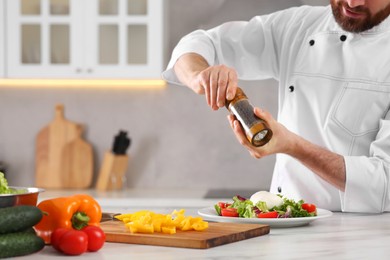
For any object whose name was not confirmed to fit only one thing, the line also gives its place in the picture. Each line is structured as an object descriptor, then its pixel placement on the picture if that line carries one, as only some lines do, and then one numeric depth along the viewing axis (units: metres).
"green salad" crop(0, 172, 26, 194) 2.00
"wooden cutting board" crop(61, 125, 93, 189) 4.32
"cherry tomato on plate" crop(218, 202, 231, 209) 2.48
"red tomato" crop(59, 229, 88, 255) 1.84
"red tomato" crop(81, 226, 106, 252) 1.88
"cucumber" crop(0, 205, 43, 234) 1.82
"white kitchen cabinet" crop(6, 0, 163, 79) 4.19
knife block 4.25
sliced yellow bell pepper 2.06
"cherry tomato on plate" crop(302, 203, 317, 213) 2.42
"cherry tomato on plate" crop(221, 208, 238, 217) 2.41
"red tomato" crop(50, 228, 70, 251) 1.87
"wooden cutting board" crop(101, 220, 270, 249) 1.97
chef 2.71
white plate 2.30
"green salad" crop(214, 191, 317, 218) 2.37
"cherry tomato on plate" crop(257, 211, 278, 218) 2.35
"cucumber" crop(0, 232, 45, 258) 1.79
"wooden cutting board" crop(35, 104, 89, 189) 4.33
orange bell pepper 2.02
